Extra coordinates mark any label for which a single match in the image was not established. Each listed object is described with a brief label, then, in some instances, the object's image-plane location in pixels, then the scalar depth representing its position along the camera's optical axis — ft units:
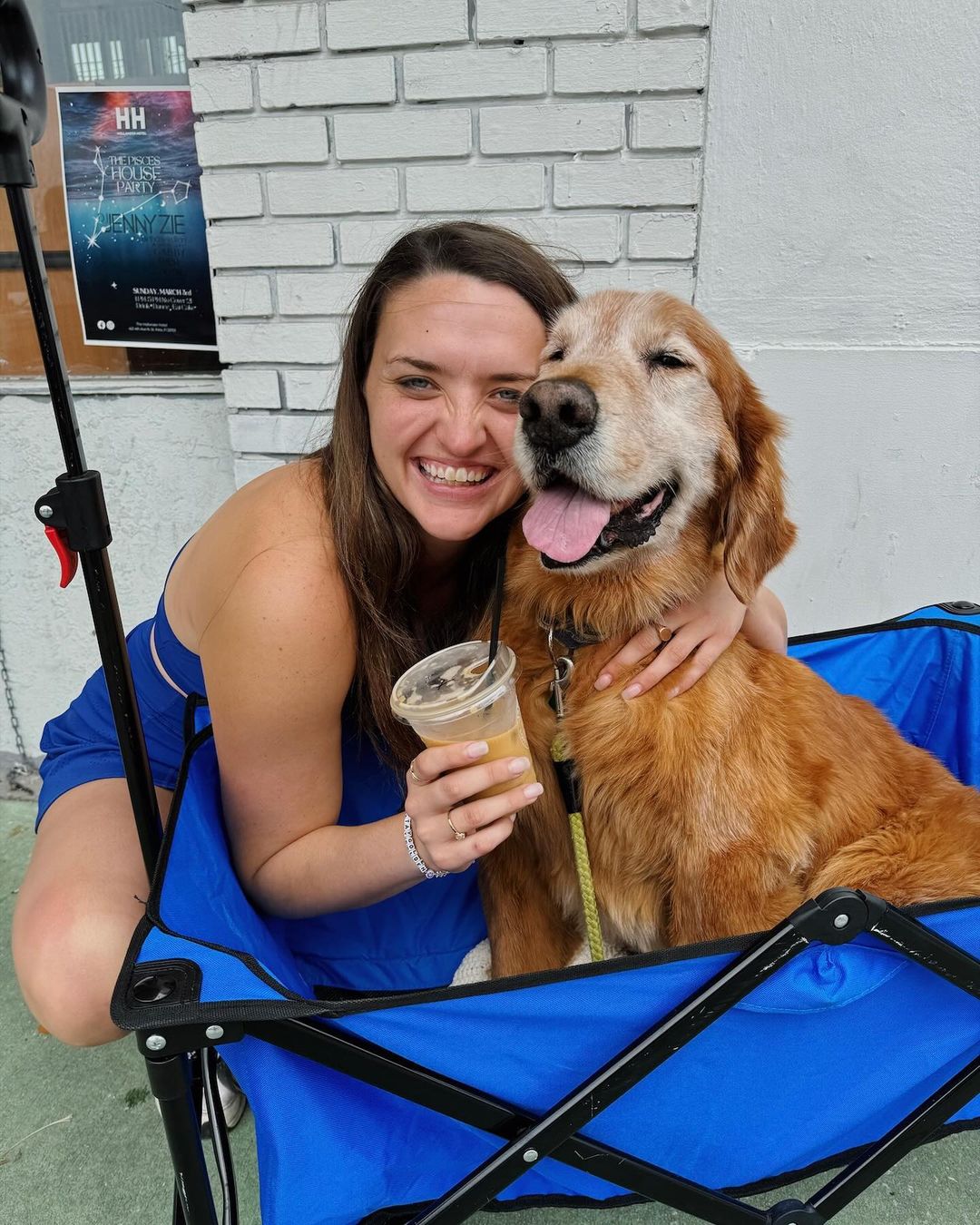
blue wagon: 3.15
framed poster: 8.46
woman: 4.72
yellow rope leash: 4.70
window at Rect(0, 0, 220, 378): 8.38
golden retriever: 4.63
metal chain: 9.85
